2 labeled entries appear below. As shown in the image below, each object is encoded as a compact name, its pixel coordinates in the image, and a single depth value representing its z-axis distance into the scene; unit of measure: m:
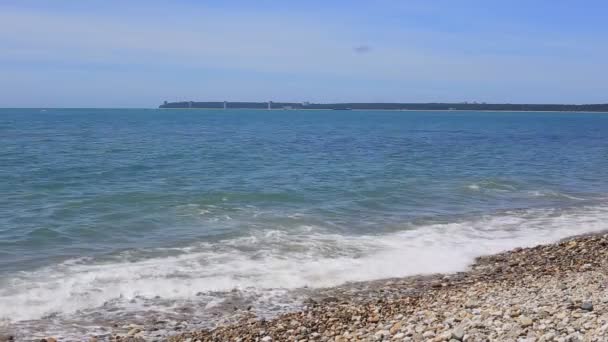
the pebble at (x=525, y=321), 7.47
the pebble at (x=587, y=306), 7.79
